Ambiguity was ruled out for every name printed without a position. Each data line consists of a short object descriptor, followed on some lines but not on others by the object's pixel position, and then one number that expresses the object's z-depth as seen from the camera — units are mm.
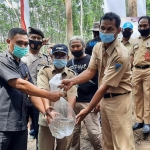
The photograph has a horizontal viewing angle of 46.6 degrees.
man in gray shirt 1598
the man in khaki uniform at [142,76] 2820
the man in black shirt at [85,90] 2399
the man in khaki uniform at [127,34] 3376
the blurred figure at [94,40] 2724
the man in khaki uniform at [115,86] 1843
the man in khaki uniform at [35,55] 2471
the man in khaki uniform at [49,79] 2011
